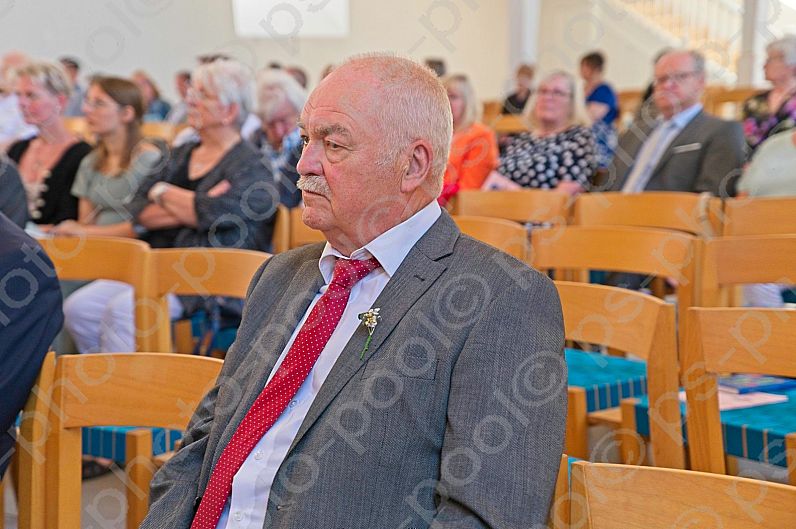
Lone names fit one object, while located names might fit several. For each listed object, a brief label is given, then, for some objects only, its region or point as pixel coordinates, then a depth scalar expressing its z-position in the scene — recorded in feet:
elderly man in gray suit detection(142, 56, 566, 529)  4.32
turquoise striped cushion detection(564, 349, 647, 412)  8.07
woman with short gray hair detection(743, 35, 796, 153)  15.67
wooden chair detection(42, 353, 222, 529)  5.49
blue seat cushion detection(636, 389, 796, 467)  6.37
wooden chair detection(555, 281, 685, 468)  6.00
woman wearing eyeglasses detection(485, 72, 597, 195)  14.51
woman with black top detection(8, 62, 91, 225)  13.16
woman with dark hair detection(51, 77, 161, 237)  12.41
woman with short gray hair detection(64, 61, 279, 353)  10.47
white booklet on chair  7.06
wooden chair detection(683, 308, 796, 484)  5.65
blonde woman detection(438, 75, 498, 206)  14.79
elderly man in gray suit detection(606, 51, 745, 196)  13.05
